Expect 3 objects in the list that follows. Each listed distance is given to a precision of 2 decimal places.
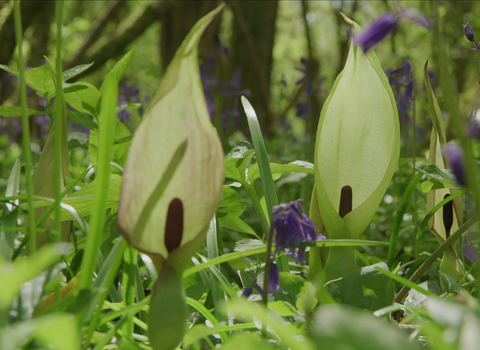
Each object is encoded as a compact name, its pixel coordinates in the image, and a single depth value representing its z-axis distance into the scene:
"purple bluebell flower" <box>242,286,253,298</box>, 1.26
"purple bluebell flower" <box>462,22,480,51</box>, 1.38
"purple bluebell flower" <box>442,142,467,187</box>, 1.18
